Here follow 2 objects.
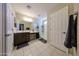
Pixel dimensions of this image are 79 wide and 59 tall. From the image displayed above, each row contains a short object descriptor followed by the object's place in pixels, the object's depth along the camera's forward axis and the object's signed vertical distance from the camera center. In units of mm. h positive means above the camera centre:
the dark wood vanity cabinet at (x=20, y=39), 1389 -328
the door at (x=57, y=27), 1201 +58
